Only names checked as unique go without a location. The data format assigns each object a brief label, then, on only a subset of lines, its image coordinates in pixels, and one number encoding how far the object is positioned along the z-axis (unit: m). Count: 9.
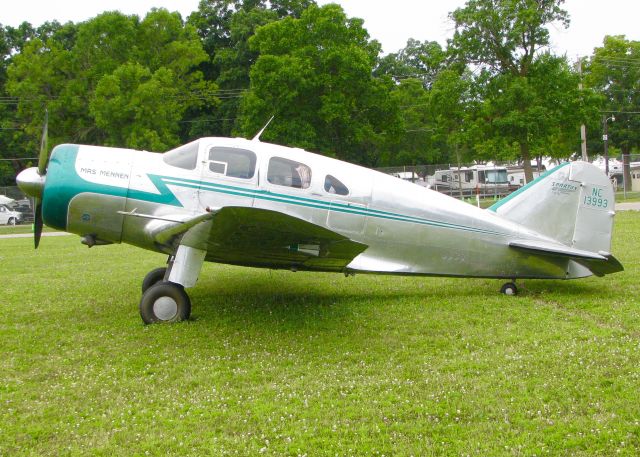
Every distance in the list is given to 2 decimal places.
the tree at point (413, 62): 29.34
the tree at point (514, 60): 26.88
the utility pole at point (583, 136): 30.94
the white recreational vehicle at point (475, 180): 38.62
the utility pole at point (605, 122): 37.77
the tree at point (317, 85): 32.62
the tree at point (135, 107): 34.28
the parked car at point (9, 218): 35.03
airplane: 6.91
